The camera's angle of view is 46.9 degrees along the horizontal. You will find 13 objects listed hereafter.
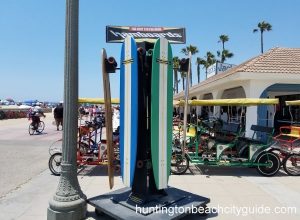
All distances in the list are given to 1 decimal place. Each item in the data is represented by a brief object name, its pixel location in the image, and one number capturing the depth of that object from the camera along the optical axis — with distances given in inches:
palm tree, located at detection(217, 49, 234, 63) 2348.7
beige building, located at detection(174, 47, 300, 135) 594.9
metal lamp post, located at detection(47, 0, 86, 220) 197.3
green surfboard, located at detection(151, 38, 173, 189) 195.0
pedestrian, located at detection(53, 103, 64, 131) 820.7
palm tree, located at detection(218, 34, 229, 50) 2445.7
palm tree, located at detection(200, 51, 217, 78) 2431.1
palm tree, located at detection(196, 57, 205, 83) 2531.7
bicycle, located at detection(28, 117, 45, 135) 770.2
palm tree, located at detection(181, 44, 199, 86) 2355.6
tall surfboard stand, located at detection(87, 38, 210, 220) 194.1
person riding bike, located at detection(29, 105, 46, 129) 773.3
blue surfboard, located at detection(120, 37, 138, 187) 194.1
